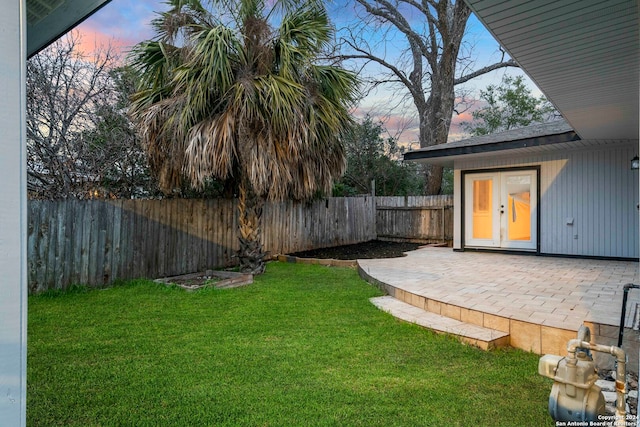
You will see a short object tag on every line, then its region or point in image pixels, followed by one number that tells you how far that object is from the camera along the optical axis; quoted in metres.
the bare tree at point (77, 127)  6.93
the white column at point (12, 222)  1.16
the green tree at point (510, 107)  18.89
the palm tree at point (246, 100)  6.45
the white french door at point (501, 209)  9.36
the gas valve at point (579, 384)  1.71
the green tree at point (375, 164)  17.44
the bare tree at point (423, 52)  15.77
